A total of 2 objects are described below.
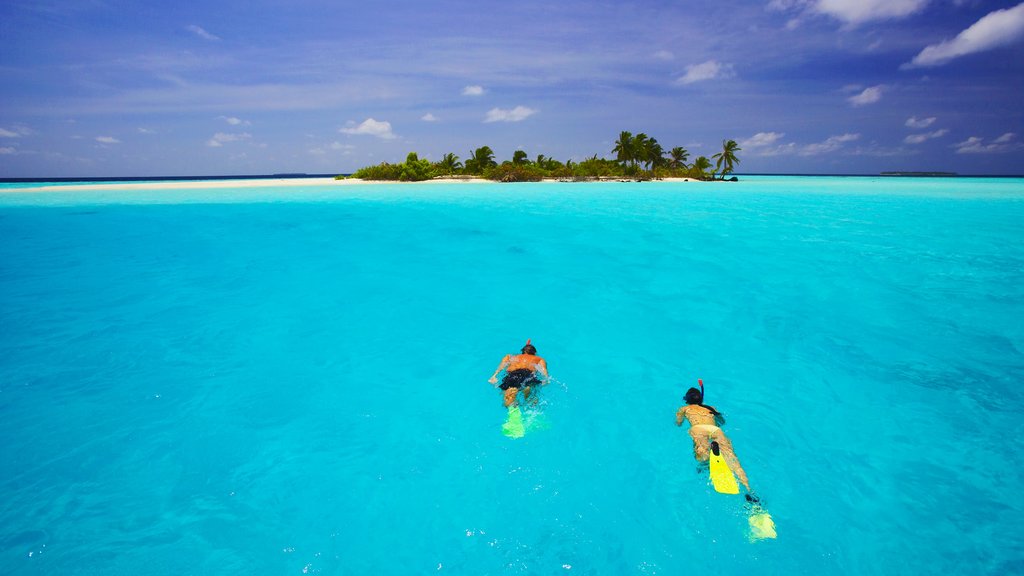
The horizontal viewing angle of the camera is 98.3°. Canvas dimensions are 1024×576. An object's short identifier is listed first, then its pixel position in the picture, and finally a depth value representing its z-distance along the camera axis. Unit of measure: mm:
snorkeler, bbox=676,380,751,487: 6113
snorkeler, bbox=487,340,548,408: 7954
